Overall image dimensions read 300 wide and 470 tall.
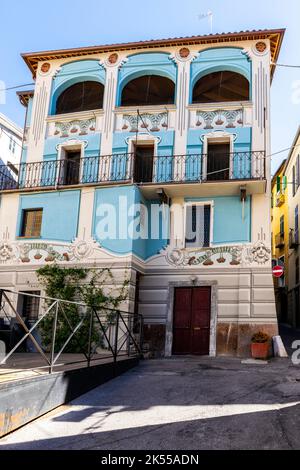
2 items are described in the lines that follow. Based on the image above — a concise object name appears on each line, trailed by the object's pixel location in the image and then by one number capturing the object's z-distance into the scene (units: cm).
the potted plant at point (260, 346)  1295
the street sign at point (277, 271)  1413
